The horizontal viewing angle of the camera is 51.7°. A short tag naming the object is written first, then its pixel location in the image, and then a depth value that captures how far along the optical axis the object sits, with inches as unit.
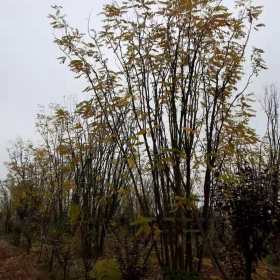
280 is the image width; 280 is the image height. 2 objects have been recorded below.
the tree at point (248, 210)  170.5
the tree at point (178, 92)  175.1
